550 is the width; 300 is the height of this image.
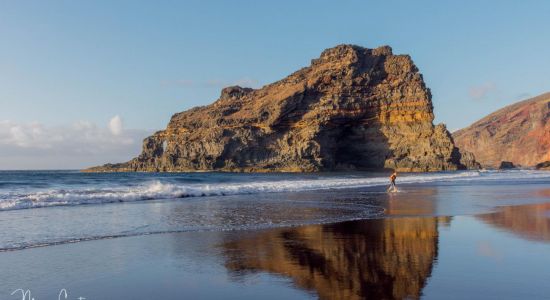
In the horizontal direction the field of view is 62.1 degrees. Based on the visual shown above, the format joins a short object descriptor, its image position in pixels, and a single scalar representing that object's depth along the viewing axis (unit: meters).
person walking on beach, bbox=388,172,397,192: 32.22
